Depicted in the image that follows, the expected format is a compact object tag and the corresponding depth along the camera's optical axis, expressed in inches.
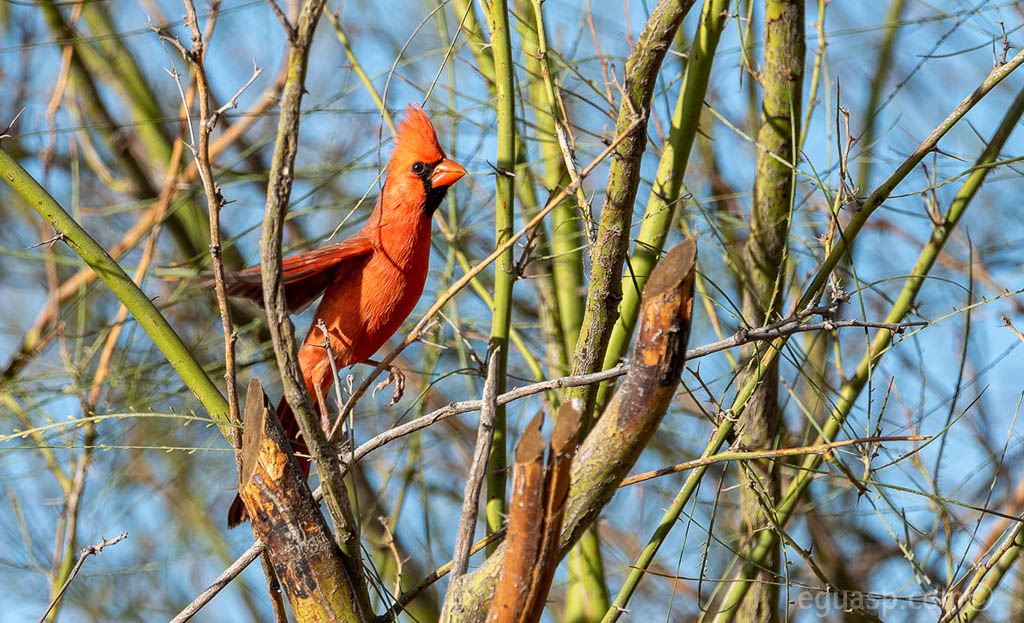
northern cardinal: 279.1
